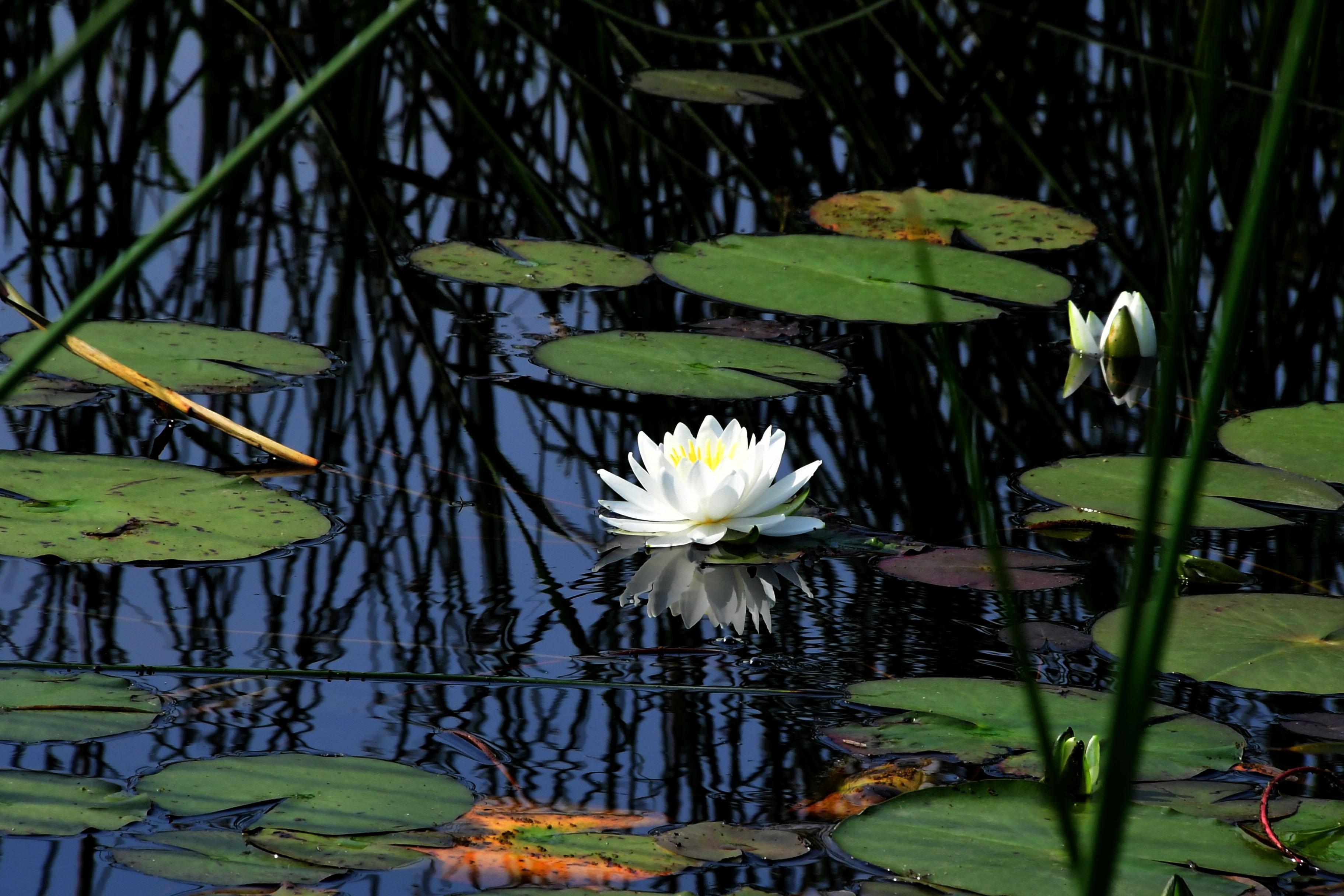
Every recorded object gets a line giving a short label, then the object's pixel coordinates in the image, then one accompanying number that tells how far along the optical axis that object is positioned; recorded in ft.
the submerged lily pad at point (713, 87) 26.03
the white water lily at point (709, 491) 23.48
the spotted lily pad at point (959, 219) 24.91
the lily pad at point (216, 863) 20.73
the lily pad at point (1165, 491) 23.63
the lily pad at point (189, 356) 23.94
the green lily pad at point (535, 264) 24.56
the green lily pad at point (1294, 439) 23.80
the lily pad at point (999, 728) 22.99
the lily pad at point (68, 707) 22.94
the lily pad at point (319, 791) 22.59
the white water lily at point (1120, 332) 24.31
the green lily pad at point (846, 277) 24.46
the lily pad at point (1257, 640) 23.17
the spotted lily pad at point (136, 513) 23.37
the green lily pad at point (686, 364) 24.04
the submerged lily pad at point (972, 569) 23.40
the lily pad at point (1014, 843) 21.84
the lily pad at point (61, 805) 21.93
